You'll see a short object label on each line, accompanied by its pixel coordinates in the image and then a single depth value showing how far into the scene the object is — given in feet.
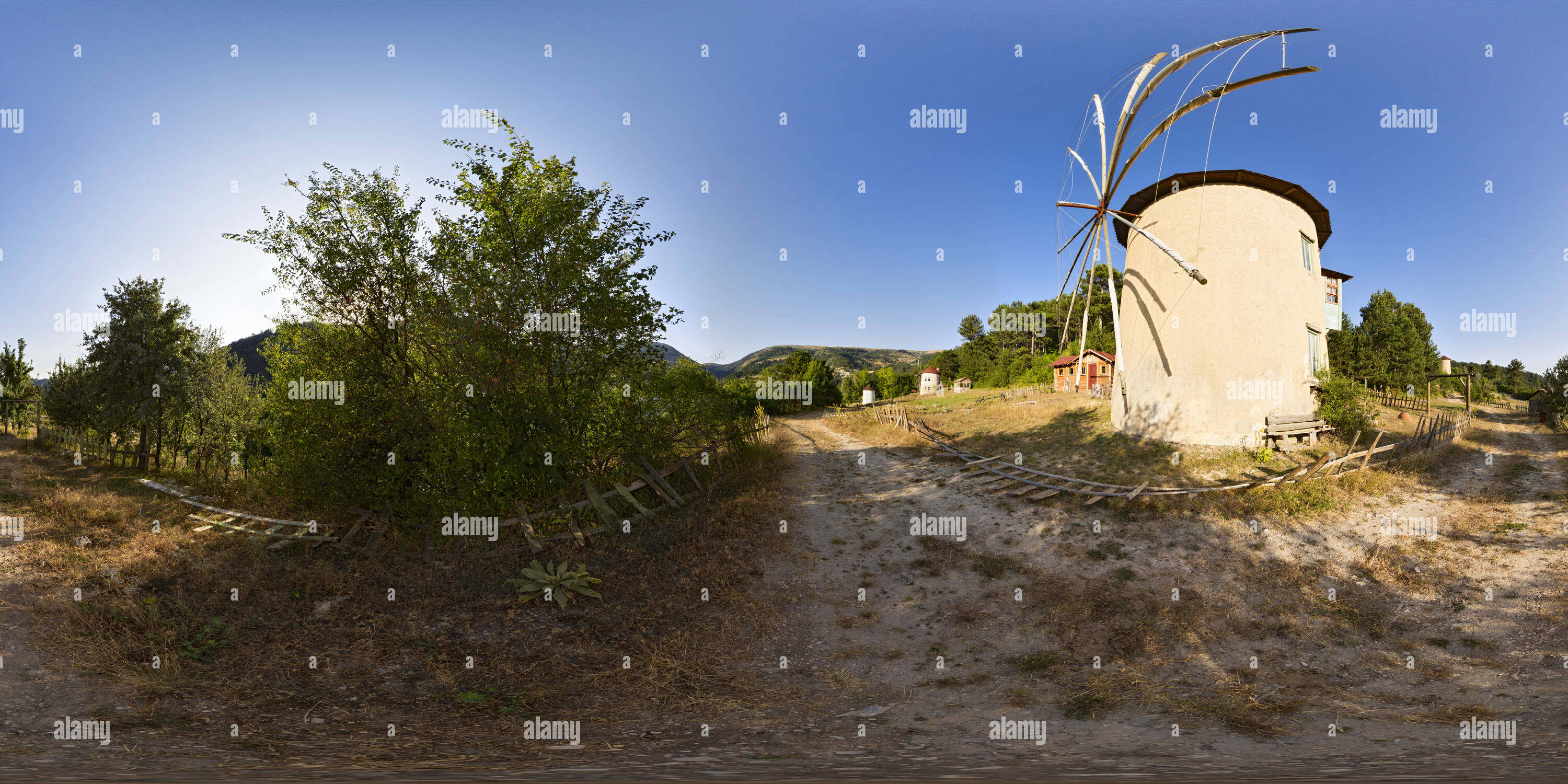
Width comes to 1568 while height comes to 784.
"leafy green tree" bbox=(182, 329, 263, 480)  89.04
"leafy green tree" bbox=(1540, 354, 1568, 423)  89.76
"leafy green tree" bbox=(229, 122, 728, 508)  41.78
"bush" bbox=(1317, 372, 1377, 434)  69.41
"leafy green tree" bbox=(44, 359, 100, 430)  88.22
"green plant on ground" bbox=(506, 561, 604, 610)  36.09
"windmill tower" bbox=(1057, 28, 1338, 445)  69.05
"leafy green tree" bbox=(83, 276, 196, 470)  83.66
